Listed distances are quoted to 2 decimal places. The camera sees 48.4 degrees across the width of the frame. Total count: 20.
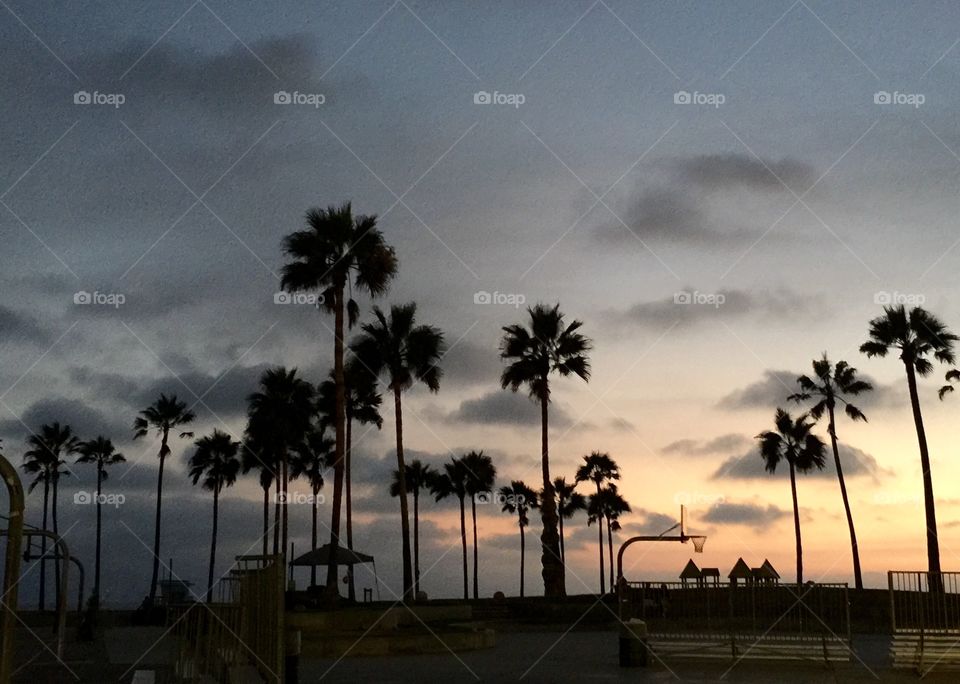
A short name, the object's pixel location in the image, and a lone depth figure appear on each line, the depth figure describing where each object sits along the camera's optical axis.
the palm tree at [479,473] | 86.19
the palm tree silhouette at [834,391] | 60.00
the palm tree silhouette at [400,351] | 46.31
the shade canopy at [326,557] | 37.97
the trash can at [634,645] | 20.62
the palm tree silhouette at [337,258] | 38.00
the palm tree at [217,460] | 77.19
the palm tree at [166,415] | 76.00
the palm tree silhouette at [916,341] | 47.12
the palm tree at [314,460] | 67.38
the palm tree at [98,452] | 84.94
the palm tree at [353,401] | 47.12
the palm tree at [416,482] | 86.38
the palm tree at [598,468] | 91.12
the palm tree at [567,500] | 98.12
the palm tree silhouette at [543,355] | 48.06
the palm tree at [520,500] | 101.44
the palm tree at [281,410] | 59.81
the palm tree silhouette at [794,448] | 66.12
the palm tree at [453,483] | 87.62
